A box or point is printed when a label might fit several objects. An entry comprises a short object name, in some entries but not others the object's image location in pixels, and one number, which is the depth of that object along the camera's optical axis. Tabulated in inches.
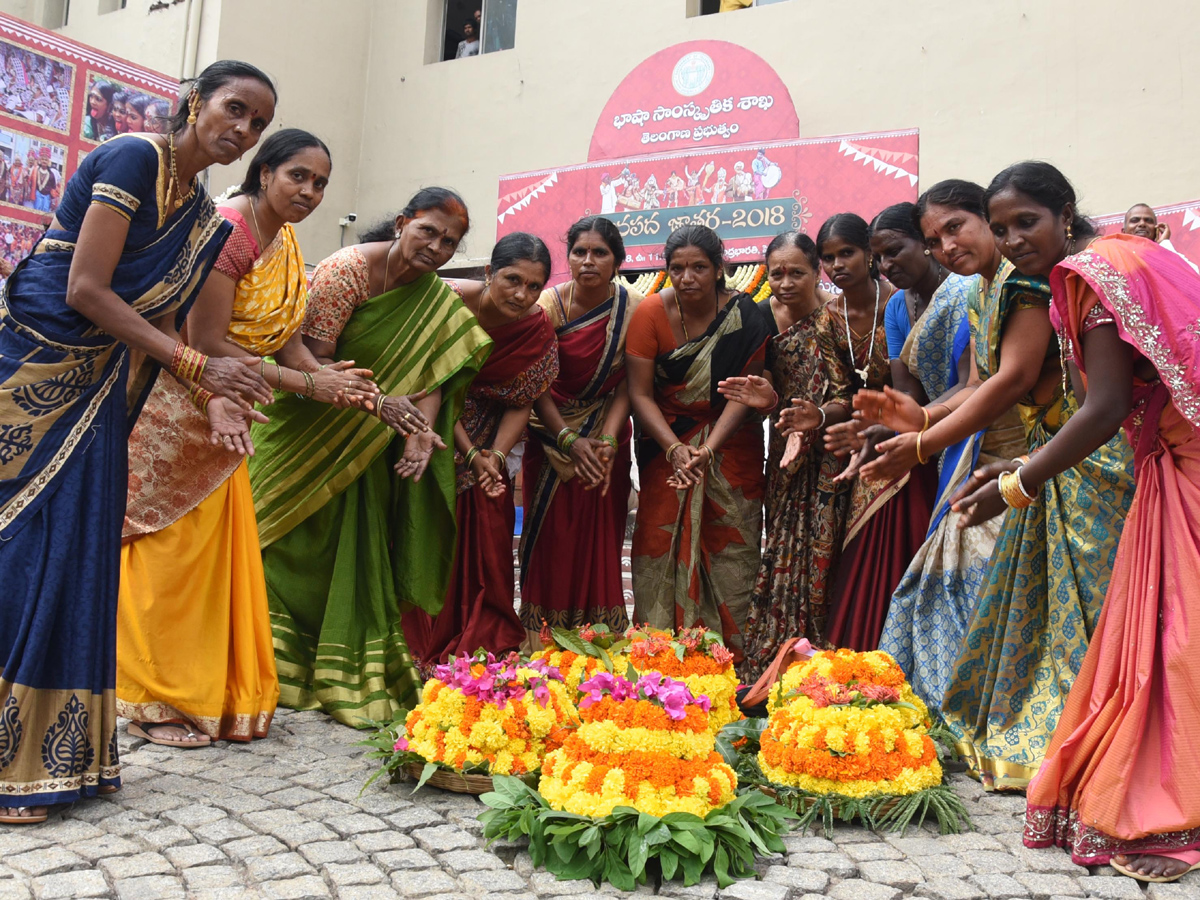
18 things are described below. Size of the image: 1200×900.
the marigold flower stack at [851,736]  119.7
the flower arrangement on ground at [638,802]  101.0
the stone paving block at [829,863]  105.1
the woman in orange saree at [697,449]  194.7
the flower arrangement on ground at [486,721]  122.3
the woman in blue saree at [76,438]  111.2
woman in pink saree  104.6
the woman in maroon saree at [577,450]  196.9
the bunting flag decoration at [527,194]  448.8
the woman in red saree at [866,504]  173.9
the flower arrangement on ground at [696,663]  143.5
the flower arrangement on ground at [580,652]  140.2
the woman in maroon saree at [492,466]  184.2
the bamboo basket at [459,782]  123.0
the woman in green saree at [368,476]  166.6
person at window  518.0
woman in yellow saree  141.3
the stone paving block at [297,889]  93.7
